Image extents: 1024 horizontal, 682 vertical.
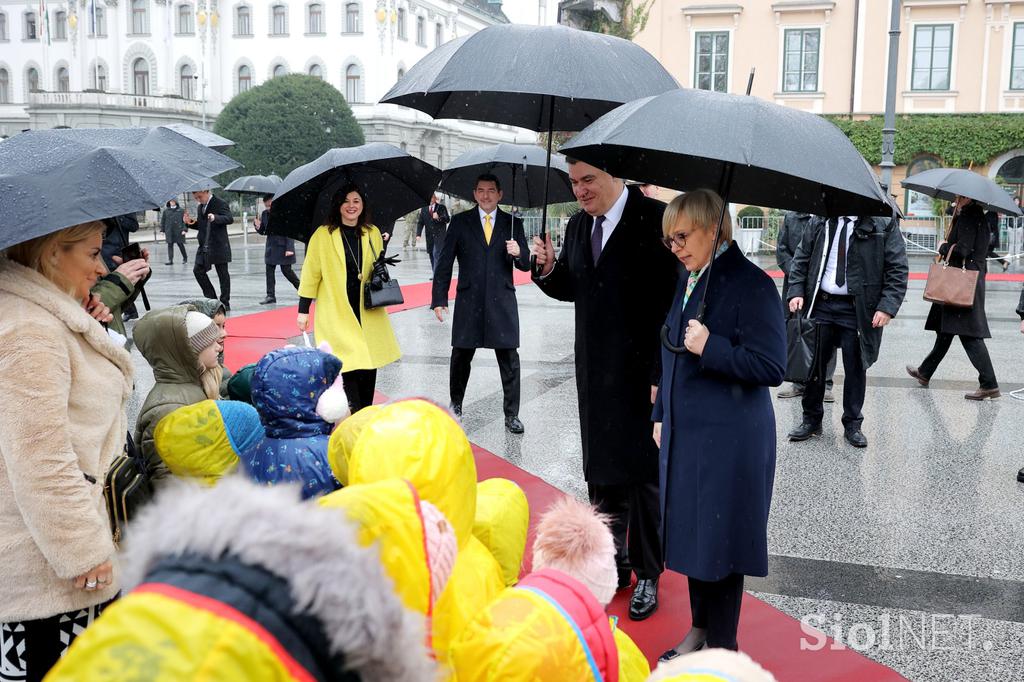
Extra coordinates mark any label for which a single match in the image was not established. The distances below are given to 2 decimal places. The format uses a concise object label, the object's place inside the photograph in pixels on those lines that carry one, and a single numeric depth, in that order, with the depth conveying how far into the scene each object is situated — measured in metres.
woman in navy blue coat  2.85
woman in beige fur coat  1.96
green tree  42.34
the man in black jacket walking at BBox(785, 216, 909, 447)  5.89
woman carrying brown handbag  7.28
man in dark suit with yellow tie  6.40
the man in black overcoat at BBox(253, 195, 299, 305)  13.20
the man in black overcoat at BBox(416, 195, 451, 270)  16.06
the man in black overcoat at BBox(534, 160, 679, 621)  3.53
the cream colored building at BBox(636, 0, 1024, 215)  29.38
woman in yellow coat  5.50
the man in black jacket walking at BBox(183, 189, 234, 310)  12.30
